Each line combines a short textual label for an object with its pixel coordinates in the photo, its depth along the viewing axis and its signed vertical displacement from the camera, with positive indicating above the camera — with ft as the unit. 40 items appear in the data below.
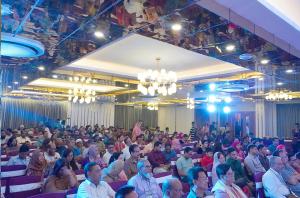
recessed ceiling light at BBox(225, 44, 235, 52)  16.08 +3.74
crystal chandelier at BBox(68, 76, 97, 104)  33.13 +1.88
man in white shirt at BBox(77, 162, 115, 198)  10.33 -3.07
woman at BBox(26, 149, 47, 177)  14.98 -3.34
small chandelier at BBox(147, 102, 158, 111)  48.91 +0.45
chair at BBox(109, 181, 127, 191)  11.73 -3.44
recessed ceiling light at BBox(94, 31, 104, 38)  14.56 +4.02
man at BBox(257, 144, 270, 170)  20.66 -3.75
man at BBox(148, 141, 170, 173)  18.31 -3.85
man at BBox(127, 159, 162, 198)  11.83 -3.36
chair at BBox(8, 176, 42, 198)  11.16 -3.45
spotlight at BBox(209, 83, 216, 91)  32.83 +2.73
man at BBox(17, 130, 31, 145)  30.38 -3.76
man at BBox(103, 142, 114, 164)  19.83 -3.48
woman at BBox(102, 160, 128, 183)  13.45 -3.26
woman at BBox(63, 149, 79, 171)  15.81 -3.16
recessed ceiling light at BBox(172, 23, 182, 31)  12.82 +3.95
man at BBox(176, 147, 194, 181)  16.83 -3.70
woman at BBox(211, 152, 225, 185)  15.79 -3.19
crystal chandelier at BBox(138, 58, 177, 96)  23.41 +2.29
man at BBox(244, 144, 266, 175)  18.43 -3.75
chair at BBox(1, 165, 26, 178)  14.43 -3.57
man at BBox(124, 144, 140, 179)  16.16 -3.38
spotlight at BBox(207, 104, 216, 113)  57.52 +0.02
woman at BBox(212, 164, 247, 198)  10.55 -3.01
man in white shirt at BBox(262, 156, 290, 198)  13.25 -3.71
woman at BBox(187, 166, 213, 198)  9.87 -2.84
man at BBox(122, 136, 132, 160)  22.81 -3.65
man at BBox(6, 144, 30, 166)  17.43 -3.45
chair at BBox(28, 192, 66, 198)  9.03 -3.08
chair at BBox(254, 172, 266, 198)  13.83 -4.06
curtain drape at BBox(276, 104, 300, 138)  52.80 -1.76
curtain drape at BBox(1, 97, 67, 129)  57.93 -1.29
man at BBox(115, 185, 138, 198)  7.83 -2.50
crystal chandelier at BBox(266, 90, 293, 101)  37.35 +2.09
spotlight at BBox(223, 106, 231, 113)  58.34 -0.16
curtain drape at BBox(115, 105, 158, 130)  61.67 -2.11
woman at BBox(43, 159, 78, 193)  11.79 -3.19
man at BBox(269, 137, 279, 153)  27.56 -3.90
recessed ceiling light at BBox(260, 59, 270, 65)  19.77 +3.56
